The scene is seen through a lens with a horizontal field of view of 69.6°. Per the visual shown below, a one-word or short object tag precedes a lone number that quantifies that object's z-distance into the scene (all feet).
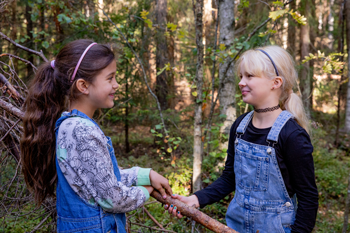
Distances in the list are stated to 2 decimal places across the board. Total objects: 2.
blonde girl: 5.03
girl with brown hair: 4.45
